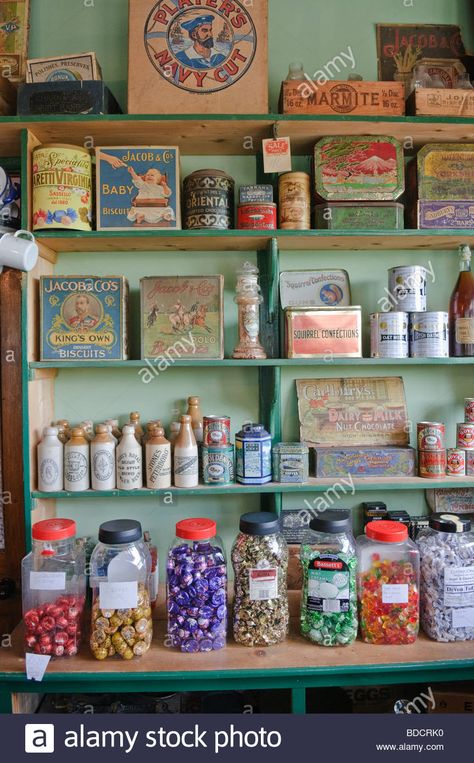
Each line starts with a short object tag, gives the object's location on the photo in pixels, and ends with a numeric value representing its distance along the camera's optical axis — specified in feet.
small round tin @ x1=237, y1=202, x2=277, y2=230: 5.48
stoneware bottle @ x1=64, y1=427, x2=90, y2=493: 5.38
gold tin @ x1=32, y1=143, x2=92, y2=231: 5.27
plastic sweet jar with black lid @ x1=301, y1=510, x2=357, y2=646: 4.68
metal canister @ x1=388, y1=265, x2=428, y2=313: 5.71
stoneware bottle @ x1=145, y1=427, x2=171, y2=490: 5.41
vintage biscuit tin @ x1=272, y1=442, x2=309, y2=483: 5.51
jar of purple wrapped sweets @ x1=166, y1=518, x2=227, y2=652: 4.66
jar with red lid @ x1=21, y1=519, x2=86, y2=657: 4.64
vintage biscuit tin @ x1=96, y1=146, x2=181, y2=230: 5.43
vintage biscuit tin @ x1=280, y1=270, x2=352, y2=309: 6.07
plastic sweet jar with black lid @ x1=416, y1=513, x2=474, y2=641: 4.75
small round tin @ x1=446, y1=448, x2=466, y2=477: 5.74
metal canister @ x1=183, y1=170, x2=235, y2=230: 5.47
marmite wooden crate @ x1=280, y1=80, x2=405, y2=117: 5.44
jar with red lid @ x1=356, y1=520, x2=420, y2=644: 4.75
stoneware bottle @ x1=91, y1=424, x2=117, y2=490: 5.38
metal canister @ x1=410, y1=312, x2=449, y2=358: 5.57
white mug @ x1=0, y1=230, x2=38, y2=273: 4.99
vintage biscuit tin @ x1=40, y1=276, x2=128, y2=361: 5.47
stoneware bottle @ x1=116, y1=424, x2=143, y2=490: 5.40
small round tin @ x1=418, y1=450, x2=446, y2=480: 5.63
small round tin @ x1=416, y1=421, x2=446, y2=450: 5.62
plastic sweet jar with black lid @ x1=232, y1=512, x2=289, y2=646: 4.71
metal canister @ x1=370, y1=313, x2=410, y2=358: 5.56
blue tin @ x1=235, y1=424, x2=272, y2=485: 5.43
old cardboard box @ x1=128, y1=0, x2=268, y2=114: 5.40
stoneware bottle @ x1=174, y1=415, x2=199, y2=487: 5.43
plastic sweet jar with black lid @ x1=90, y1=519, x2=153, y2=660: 4.55
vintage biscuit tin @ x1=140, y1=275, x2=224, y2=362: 5.58
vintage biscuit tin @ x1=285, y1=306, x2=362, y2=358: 5.58
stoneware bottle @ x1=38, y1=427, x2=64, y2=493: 5.36
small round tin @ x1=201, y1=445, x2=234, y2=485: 5.43
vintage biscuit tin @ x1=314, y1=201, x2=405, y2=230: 5.59
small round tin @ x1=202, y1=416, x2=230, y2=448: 5.47
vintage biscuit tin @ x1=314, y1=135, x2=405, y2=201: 5.63
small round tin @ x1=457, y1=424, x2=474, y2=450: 5.80
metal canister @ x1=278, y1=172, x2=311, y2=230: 5.55
